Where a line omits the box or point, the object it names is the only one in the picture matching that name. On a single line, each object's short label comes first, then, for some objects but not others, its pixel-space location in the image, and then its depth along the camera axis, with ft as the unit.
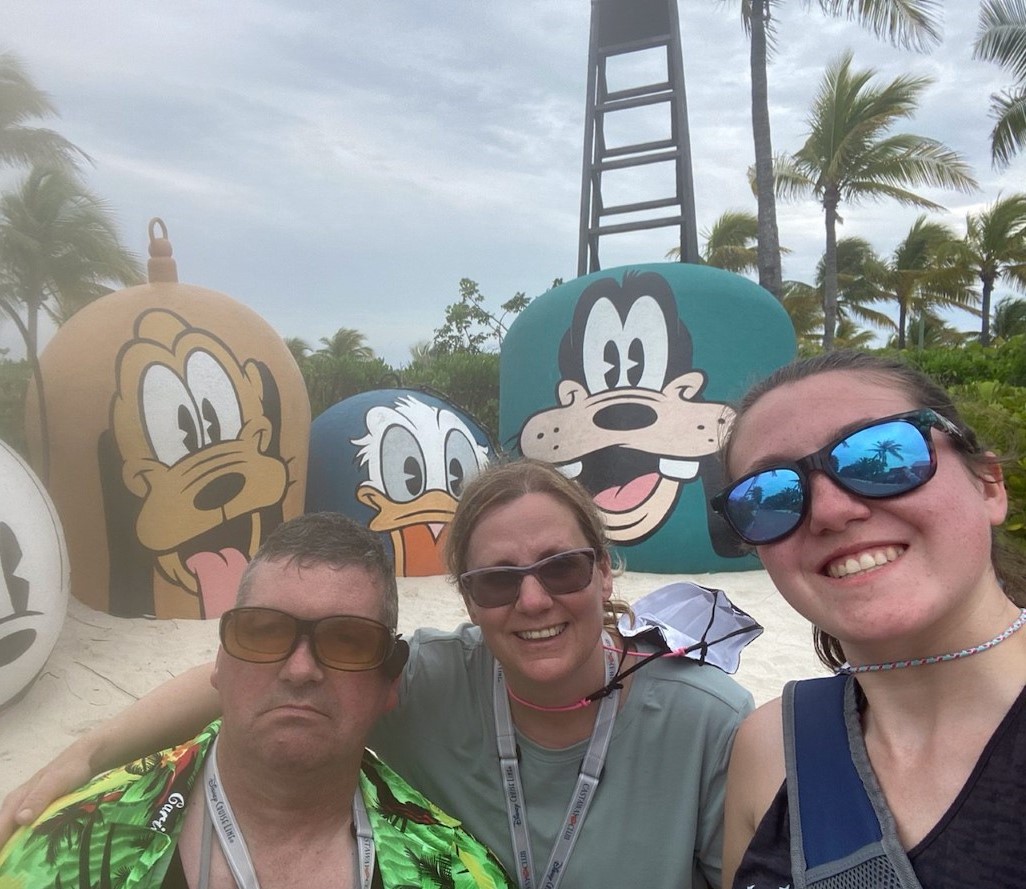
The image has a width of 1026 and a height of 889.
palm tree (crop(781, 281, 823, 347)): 97.87
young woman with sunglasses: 3.17
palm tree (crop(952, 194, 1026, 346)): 92.22
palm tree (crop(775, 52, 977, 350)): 61.72
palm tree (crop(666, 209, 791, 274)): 84.38
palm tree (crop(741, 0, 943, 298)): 41.50
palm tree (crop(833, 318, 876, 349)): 124.67
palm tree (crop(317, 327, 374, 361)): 89.76
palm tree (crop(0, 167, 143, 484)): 46.34
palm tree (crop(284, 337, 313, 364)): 52.04
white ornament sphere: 11.82
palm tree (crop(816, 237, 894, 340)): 105.40
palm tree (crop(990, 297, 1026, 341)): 112.30
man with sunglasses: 4.29
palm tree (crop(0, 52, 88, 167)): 47.85
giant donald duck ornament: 19.95
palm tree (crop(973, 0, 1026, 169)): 51.06
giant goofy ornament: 21.36
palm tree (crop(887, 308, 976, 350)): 112.78
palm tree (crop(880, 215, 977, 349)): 96.84
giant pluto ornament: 15.87
